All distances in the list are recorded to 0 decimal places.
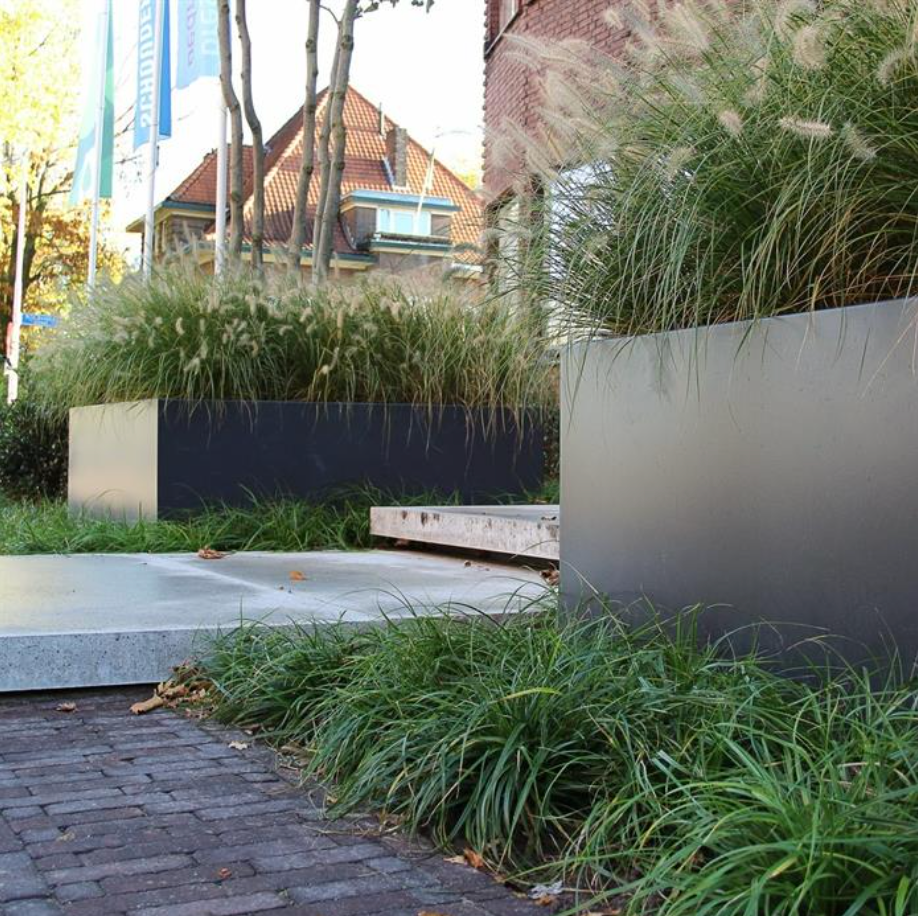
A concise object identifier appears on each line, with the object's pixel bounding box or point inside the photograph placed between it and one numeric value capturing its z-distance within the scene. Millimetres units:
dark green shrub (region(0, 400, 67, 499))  11656
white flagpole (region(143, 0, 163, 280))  18141
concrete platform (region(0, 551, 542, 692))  3783
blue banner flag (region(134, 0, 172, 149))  18719
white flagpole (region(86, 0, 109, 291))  20719
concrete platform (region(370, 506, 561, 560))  5352
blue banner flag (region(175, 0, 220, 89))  14938
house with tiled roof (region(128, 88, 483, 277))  33500
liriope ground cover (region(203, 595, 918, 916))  1835
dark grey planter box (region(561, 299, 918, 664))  2793
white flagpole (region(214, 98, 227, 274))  15016
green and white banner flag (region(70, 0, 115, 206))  21125
